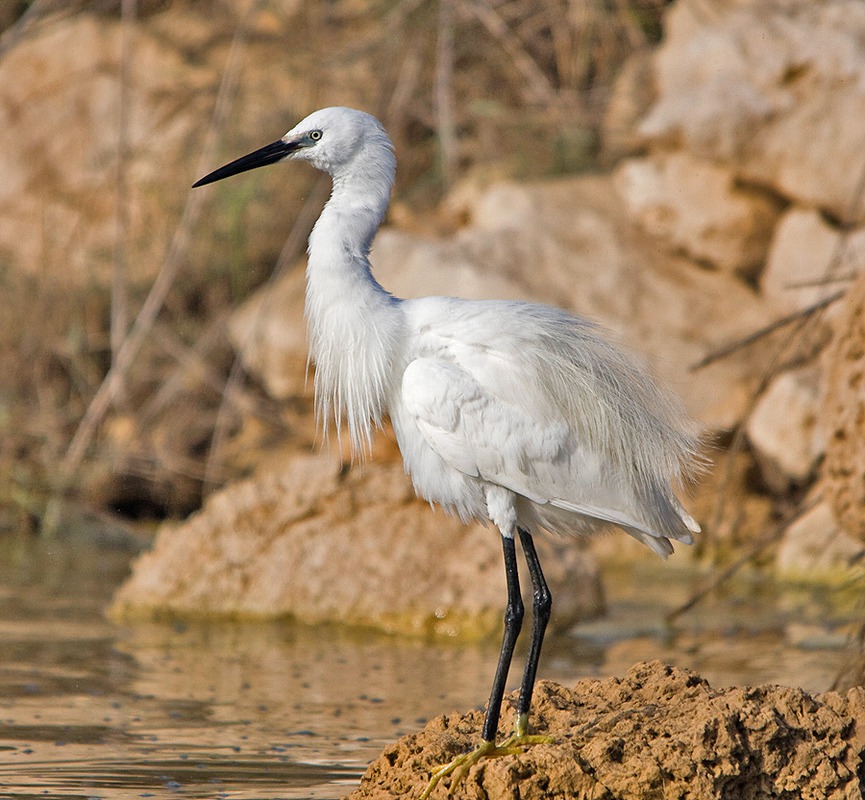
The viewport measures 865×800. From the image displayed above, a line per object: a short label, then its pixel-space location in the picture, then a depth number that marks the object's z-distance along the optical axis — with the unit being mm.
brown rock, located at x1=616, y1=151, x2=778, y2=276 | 20641
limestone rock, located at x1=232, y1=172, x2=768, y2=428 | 19656
